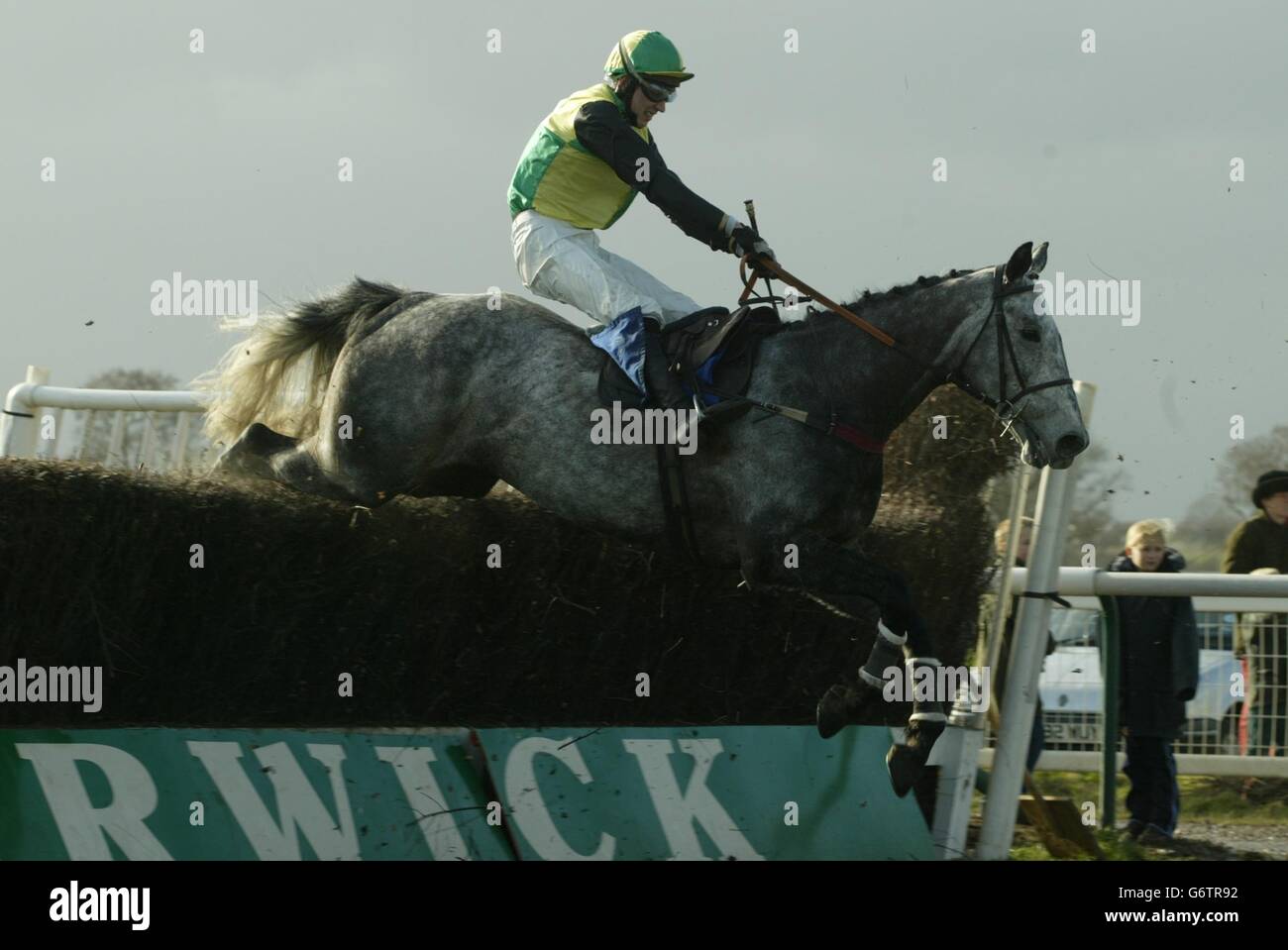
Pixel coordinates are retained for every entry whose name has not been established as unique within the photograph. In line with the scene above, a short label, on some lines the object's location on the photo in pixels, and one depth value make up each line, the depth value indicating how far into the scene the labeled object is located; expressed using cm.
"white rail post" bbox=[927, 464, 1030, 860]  1321
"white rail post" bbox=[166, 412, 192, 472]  1664
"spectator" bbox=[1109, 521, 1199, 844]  1473
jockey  1288
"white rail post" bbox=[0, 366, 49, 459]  1708
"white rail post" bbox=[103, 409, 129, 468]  1694
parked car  1575
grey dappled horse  1227
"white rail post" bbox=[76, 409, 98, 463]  1694
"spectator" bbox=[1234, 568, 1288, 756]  1566
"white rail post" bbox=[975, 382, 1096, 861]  1334
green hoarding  1220
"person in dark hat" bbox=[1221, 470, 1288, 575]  1662
